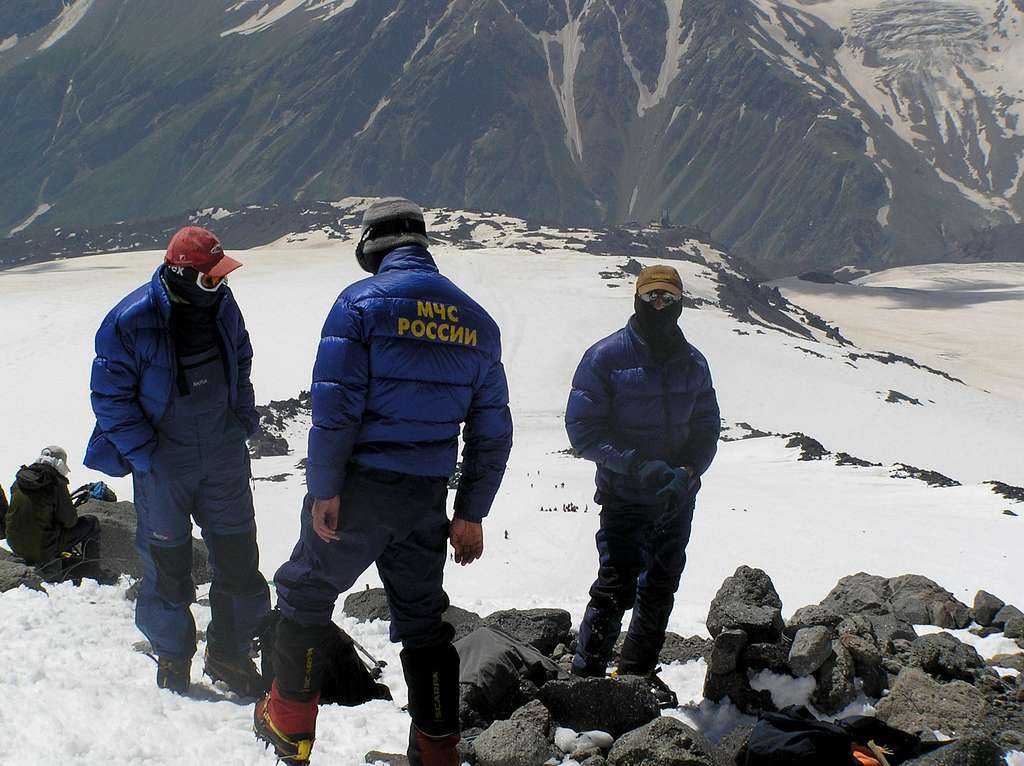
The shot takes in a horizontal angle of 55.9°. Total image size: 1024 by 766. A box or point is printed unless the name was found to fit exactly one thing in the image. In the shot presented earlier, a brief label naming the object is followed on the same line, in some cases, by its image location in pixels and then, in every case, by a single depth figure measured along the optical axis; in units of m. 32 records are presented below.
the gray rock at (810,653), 5.38
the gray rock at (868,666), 5.64
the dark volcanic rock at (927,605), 7.55
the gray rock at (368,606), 7.51
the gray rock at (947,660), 5.85
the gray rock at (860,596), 7.76
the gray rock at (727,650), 5.57
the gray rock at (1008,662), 6.16
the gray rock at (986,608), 7.46
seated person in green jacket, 7.46
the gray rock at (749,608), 5.75
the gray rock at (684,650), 6.75
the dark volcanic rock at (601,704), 5.05
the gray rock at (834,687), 5.36
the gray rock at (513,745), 4.59
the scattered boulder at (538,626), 6.78
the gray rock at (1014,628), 7.01
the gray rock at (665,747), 4.42
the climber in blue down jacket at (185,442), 5.02
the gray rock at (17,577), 6.75
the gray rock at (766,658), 5.51
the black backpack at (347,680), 4.54
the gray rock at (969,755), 4.04
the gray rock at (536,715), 4.87
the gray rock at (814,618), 6.39
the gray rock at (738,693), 5.43
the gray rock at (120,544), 8.22
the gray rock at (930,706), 5.05
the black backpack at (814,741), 4.02
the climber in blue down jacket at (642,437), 5.59
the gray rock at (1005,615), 7.31
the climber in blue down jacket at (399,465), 3.89
